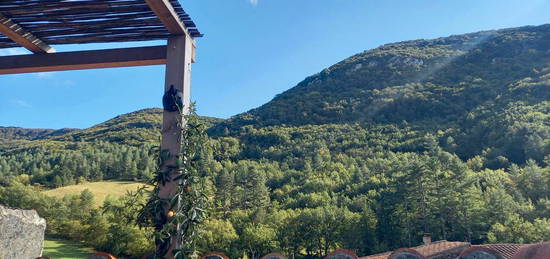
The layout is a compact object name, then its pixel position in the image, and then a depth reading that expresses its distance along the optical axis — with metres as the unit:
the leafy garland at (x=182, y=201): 2.20
